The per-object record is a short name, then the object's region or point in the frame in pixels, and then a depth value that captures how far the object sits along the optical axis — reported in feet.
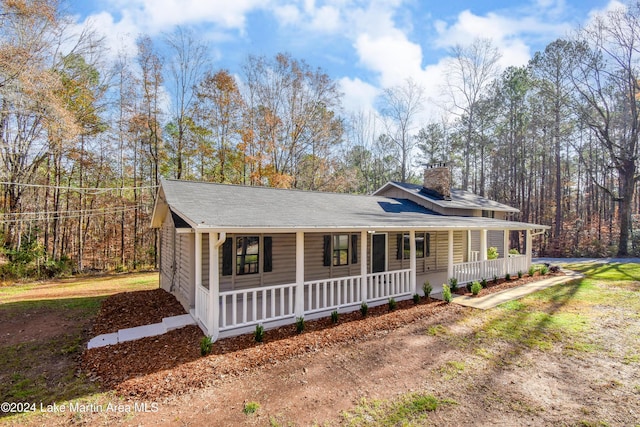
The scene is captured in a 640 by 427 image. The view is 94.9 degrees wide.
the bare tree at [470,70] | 77.61
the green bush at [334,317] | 22.18
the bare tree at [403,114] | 88.91
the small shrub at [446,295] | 27.09
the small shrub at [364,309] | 23.79
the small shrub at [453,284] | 31.58
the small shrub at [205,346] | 16.76
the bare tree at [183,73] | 60.90
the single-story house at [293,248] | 19.99
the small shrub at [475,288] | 30.22
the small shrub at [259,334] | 18.74
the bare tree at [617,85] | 62.23
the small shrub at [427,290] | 28.89
